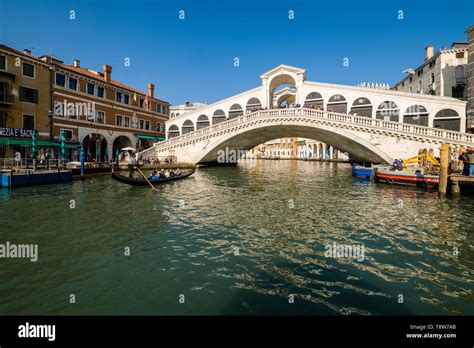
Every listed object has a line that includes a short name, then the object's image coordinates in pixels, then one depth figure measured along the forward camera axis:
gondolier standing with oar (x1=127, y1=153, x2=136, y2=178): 16.30
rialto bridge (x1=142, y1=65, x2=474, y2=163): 21.12
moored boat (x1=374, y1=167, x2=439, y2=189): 15.29
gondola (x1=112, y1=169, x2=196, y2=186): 14.63
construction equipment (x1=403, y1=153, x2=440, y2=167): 16.84
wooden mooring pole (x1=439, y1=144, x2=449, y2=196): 12.98
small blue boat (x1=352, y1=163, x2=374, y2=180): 20.79
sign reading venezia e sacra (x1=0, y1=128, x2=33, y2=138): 19.36
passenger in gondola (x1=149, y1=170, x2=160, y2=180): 16.70
